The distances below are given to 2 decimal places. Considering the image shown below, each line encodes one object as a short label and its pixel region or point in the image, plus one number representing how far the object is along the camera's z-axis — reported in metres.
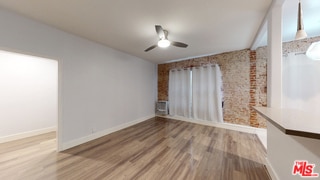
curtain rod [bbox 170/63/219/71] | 4.45
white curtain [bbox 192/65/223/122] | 4.27
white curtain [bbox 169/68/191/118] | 5.05
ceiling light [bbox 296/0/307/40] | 1.54
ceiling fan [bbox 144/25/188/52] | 2.30
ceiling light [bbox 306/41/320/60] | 1.88
